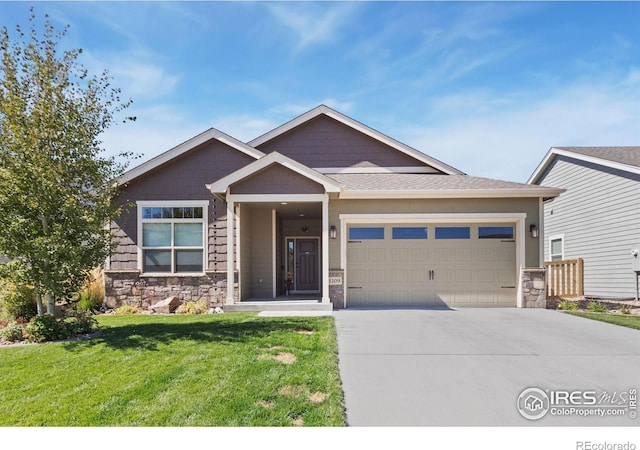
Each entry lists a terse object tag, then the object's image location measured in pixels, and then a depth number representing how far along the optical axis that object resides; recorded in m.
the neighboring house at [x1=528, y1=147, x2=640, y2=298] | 13.02
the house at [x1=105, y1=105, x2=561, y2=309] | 10.65
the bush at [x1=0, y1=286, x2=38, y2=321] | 7.82
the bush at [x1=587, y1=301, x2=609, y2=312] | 10.64
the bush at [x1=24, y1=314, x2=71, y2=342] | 6.89
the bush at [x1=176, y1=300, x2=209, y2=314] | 10.76
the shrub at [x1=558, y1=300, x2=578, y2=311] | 10.76
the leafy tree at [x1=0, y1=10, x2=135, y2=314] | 6.63
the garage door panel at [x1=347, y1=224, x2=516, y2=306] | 11.02
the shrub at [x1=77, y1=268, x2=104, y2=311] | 10.88
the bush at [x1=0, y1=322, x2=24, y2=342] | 6.95
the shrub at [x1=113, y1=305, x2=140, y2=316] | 10.89
